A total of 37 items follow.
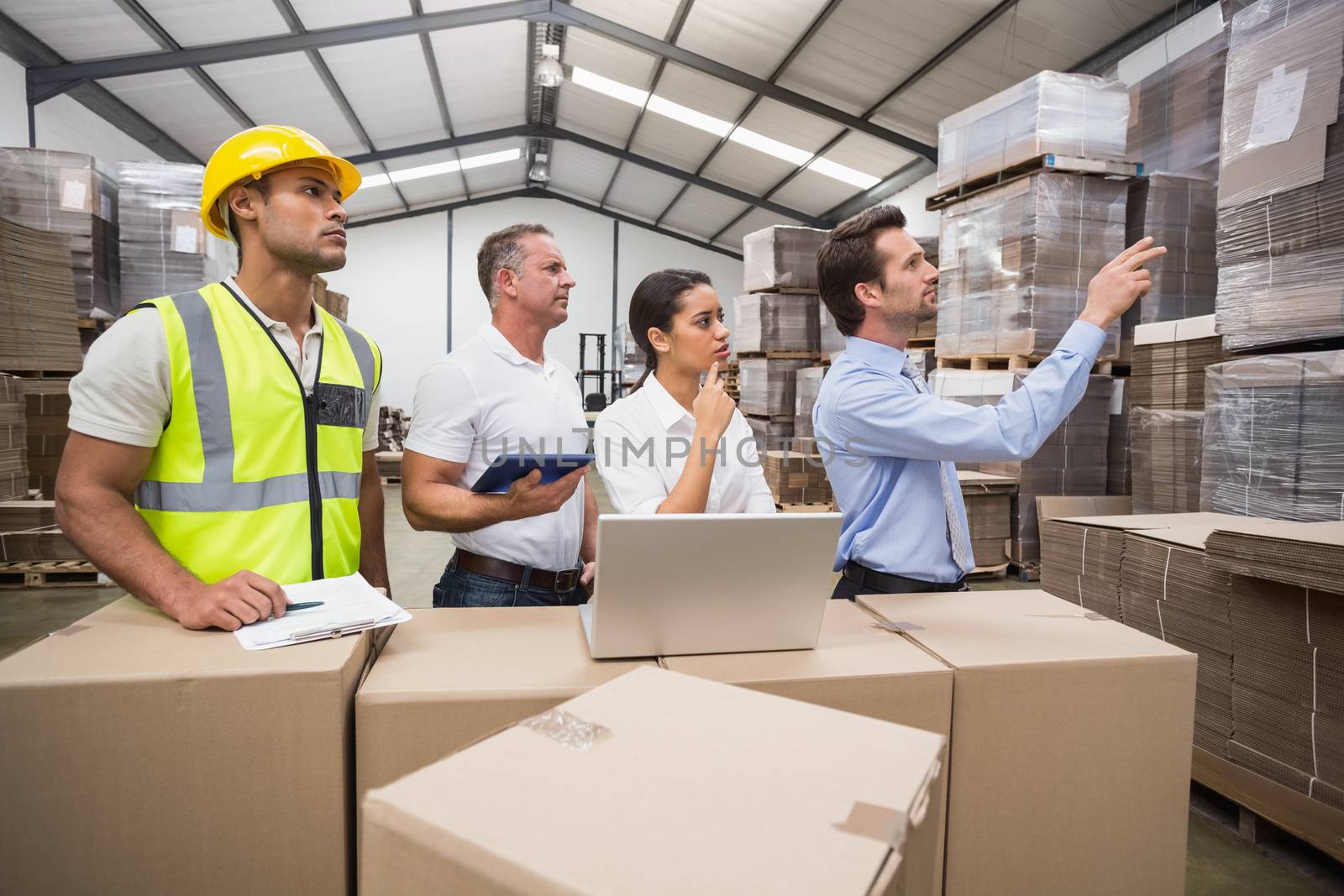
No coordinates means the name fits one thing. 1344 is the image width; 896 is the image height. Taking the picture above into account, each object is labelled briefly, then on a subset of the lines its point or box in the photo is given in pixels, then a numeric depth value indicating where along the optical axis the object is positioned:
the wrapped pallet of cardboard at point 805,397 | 7.84
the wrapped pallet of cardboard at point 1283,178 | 2.65
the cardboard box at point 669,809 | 0.65
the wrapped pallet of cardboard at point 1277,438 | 2.80
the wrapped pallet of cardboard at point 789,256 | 7.91
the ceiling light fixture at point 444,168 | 14.66
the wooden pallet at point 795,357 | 8.29
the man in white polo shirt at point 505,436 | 2.00
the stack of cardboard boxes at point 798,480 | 7.70
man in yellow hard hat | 1.40
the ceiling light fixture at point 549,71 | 10.30
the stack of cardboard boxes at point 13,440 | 4.67
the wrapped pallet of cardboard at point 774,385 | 8.47
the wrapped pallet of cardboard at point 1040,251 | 5.01
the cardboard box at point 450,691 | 1.17
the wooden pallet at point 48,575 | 5.40
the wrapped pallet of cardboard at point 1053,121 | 4.92
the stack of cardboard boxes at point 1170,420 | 4.36
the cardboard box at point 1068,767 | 1.32
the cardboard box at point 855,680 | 1.28
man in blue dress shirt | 1.86
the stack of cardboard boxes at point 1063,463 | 5.57
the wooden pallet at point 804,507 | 7.56
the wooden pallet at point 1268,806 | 2.15
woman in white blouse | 1.76
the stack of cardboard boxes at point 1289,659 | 2.08
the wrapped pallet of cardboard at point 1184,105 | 5.23
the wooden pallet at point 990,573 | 5.61
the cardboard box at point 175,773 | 1.04
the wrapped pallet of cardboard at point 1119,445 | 5.71
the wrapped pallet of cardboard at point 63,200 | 5.73
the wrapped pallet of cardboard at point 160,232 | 5.95
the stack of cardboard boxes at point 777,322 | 7.96
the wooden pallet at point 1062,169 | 4.93
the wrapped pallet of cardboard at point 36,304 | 4.90
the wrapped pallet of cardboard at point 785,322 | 8.18
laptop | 1.21
